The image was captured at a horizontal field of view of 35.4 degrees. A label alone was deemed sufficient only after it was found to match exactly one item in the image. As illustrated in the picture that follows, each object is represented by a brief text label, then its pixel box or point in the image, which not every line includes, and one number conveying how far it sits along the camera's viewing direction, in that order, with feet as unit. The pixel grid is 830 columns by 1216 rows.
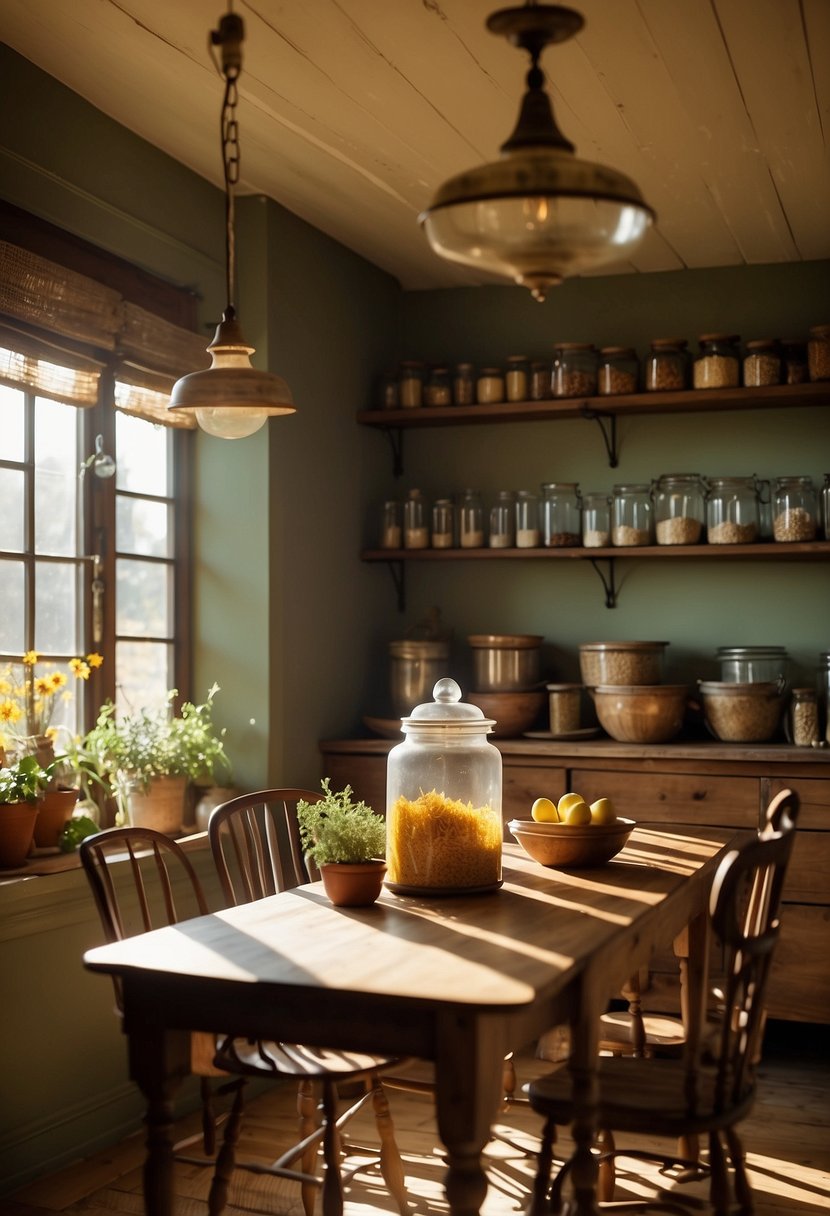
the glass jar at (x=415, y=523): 15.52
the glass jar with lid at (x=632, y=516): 14.64
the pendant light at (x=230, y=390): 7.98
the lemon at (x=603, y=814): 9.33
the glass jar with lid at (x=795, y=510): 14.02
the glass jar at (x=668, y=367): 14.55
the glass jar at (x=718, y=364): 14.32
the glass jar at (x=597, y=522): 14.79
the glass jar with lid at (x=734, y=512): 14.21
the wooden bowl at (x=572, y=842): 9.25
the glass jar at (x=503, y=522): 15.25
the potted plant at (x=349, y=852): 8.04
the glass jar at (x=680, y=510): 14.43
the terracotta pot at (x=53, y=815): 10.69
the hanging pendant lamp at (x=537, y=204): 5.98
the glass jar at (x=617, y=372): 14.71
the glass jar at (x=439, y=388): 15.64
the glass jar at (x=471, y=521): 15.47
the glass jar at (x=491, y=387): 15.37
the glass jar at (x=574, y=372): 14.88
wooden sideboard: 12.85
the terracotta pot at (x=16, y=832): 9.99
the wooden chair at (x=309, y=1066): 8.07
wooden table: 6.02
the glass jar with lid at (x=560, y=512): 15.07
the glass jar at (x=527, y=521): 15.10
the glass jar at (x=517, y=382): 15.21
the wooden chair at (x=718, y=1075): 7.04
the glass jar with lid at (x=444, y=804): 8.34
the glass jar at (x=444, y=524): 15.60
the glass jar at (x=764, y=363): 14.24
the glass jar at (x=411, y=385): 15.64
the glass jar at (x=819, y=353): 13.99
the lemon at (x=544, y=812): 9.64
